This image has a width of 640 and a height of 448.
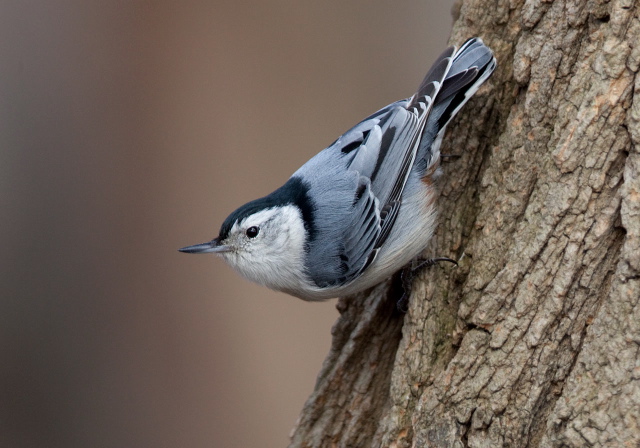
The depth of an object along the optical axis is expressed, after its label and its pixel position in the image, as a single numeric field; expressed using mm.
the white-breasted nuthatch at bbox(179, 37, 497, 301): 4506
